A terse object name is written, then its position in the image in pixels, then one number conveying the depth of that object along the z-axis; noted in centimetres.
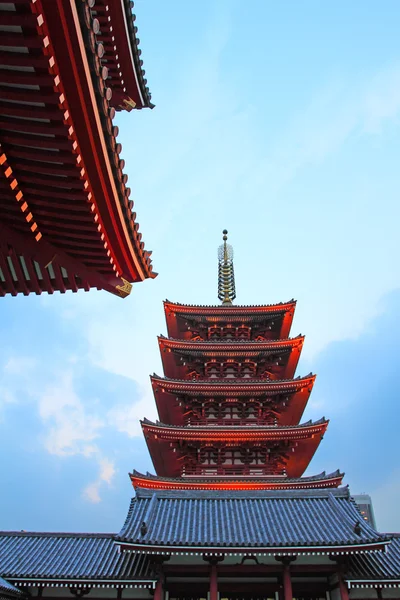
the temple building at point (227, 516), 1291
